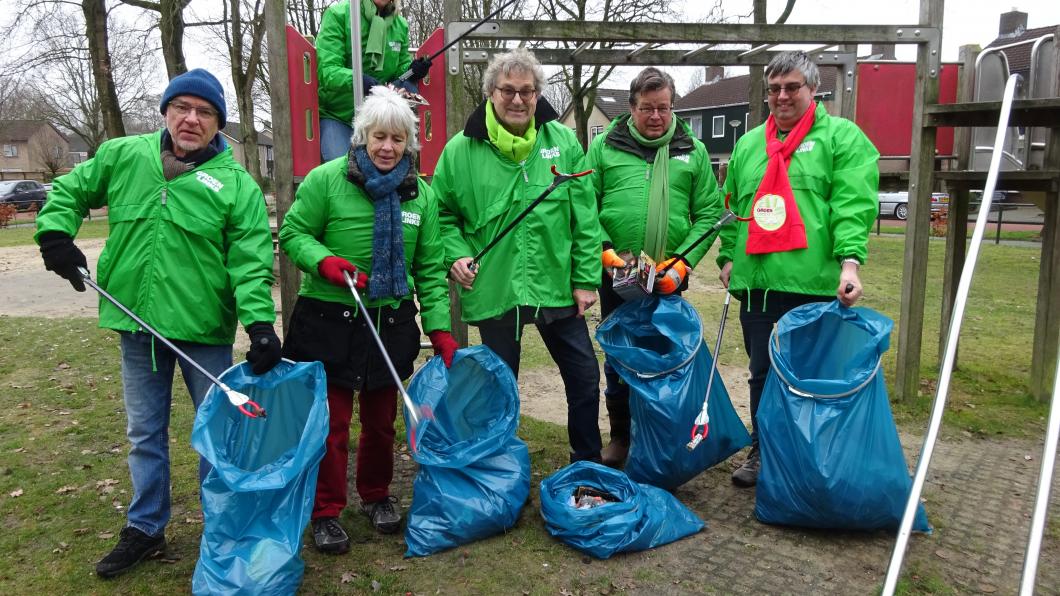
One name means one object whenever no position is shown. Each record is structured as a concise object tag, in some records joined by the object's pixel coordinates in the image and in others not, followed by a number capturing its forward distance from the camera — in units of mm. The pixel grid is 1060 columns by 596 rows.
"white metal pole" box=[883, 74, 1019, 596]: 1396
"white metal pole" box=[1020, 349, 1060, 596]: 1306
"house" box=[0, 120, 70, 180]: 56406
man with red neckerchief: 3037
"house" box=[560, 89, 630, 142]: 39988
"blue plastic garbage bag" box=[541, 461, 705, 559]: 2771
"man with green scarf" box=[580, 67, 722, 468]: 3240
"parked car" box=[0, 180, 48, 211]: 25328
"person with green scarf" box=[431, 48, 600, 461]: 3010
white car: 21103
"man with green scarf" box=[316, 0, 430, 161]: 3607
